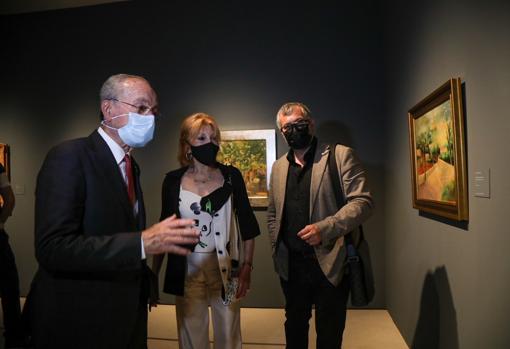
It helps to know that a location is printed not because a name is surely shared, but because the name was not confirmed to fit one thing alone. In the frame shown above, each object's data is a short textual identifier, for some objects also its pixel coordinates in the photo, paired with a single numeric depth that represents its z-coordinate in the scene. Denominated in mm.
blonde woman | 1948
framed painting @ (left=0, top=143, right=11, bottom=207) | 4457
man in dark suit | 1189
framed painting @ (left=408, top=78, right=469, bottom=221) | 1781
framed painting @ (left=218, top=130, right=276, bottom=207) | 3930
